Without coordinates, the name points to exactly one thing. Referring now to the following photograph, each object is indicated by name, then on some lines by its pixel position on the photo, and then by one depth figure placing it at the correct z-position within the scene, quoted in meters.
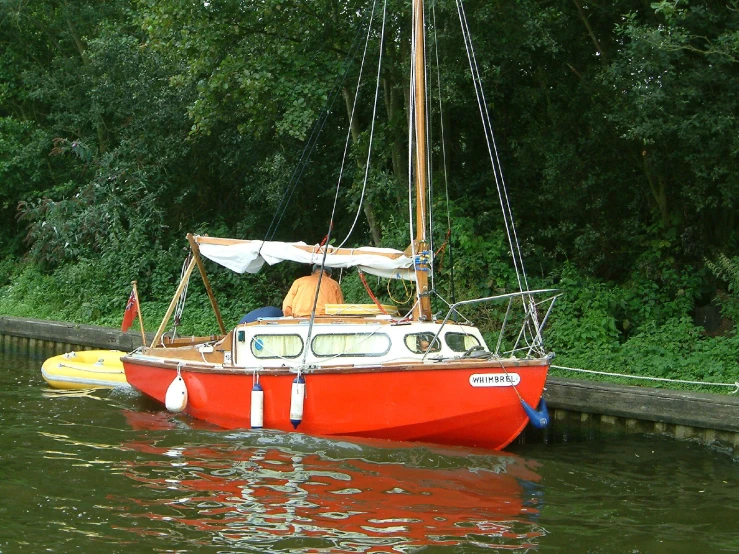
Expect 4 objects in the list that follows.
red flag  16.42
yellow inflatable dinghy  17.41
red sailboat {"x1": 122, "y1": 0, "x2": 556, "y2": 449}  11.85
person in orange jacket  14.02
